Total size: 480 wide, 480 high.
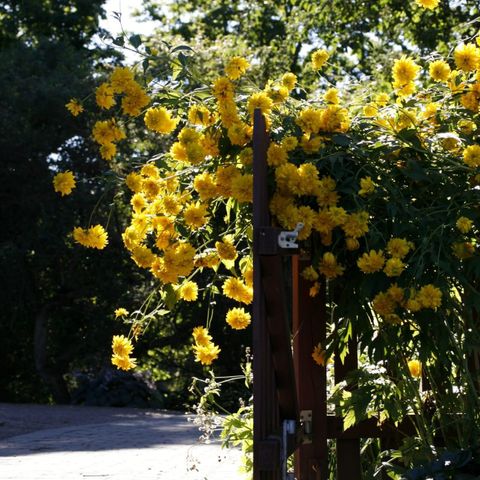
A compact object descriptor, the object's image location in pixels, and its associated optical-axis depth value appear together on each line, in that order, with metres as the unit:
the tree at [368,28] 13.67
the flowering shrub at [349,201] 3.25
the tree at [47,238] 15.77
